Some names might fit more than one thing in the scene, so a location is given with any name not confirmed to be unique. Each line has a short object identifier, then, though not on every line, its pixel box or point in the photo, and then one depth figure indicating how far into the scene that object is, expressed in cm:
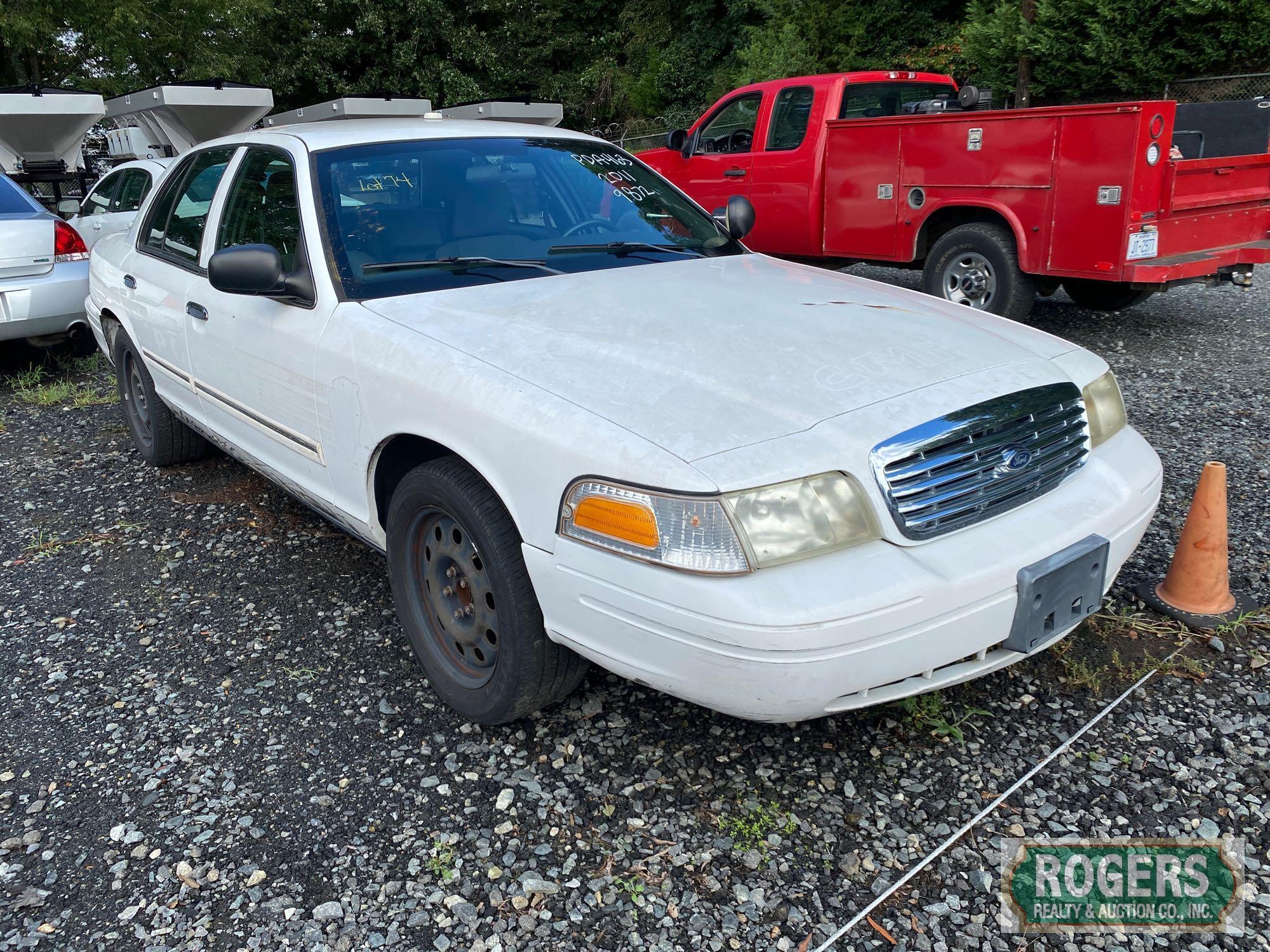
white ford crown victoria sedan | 222
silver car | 659
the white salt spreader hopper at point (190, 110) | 1168
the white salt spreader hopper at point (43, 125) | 1170
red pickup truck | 624
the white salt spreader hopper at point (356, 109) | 1033
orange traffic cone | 334
